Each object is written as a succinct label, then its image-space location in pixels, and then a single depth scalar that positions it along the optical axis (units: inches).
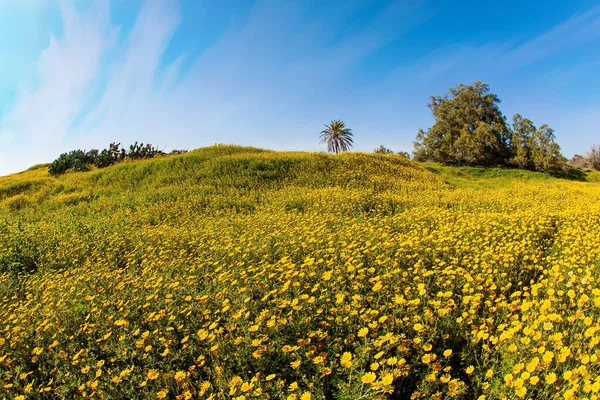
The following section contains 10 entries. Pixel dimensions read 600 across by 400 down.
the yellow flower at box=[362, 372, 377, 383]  93.9
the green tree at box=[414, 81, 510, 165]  1409.9
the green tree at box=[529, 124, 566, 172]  1299.2
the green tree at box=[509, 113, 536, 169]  1375.5
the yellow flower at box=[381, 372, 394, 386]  89.4
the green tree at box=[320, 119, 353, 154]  1908.2
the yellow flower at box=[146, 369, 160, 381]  115.3
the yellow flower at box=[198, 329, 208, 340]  128.1
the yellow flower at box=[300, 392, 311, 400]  97.0
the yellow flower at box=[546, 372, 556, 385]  87.0
